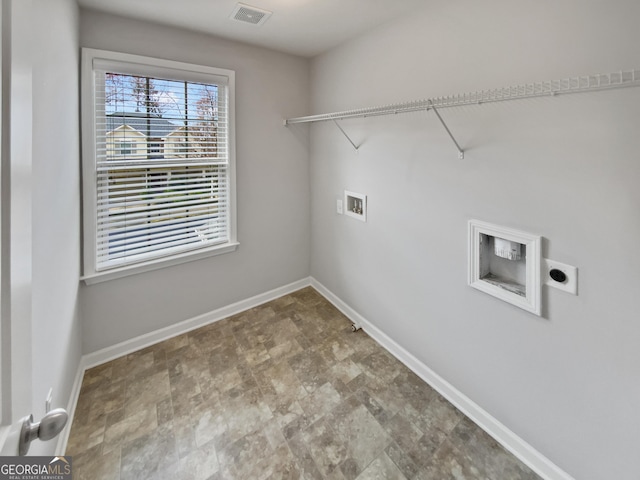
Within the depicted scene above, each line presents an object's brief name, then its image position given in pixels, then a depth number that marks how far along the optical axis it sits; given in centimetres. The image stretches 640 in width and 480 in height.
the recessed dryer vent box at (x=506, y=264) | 146
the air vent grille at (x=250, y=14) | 199
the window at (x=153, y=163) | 211
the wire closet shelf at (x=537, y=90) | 109
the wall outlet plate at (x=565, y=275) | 133
